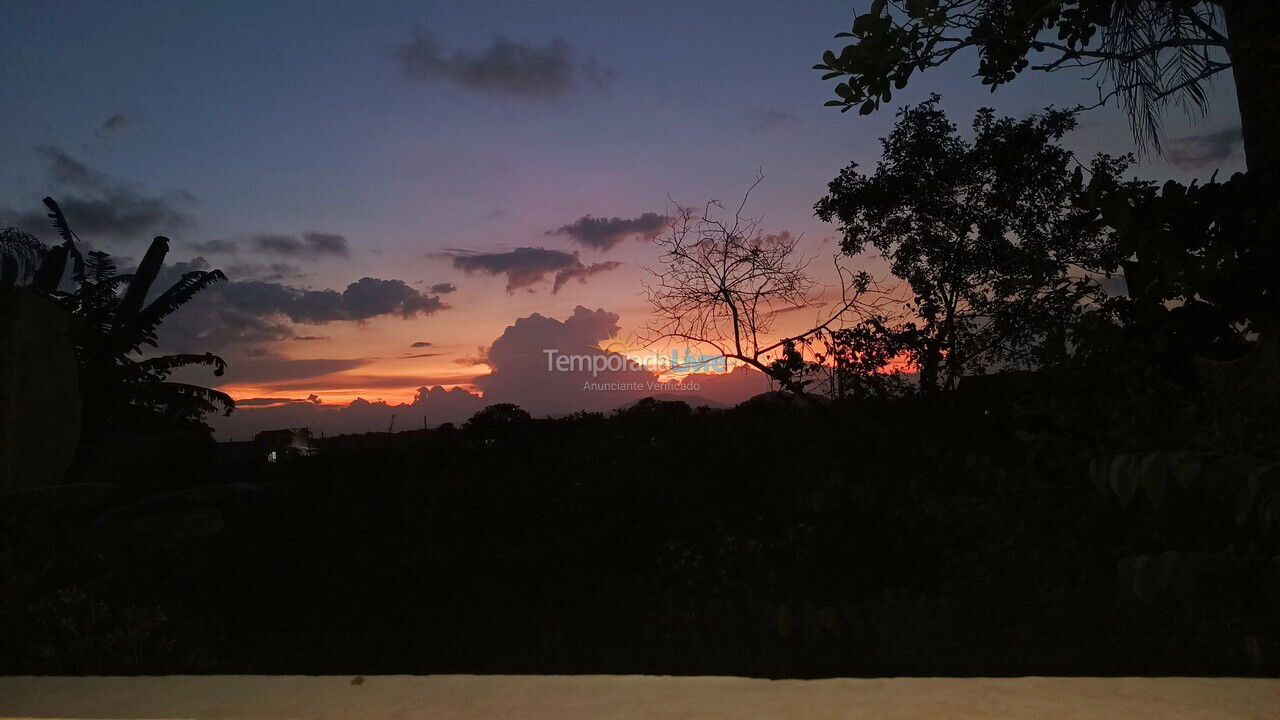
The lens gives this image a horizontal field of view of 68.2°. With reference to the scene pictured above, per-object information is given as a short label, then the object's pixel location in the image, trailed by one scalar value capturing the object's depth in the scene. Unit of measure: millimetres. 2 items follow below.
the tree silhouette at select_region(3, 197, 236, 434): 10812
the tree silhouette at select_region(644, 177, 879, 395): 8805
